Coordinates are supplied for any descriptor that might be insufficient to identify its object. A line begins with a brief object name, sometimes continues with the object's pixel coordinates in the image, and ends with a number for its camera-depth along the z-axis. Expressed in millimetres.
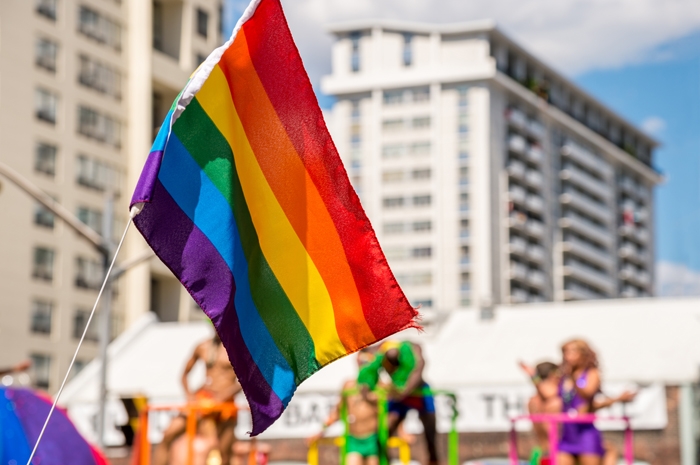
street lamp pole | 19650
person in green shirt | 12734
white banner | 23031
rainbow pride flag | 5297
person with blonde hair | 12234
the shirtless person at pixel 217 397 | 13391
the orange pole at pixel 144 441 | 13203
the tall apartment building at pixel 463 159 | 104750
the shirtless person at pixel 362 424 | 12992
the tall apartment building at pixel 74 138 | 52312
